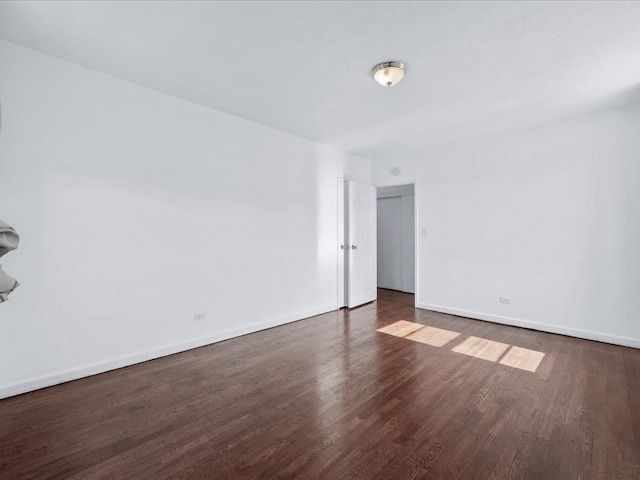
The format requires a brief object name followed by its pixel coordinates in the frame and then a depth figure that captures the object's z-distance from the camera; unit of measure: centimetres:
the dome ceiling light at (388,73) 256
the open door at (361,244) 527
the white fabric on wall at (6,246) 155
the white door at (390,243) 699
